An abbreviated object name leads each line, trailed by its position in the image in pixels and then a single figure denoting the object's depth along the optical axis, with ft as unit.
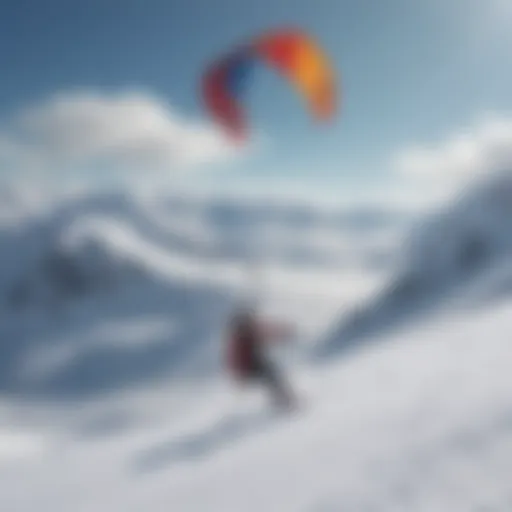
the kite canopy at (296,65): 40.32
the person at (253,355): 36.60
